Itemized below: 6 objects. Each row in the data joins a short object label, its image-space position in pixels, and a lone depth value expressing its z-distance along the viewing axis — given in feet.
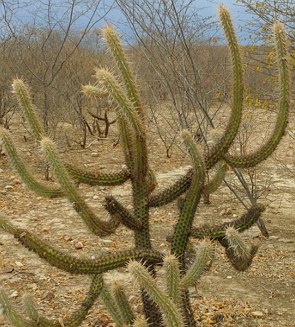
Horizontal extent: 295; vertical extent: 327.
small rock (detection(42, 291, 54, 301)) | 15.50
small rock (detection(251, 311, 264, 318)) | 14.39
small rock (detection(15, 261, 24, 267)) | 17.73
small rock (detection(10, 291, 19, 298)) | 15.65
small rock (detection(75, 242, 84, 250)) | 19.47
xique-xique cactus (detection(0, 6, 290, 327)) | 9.19
